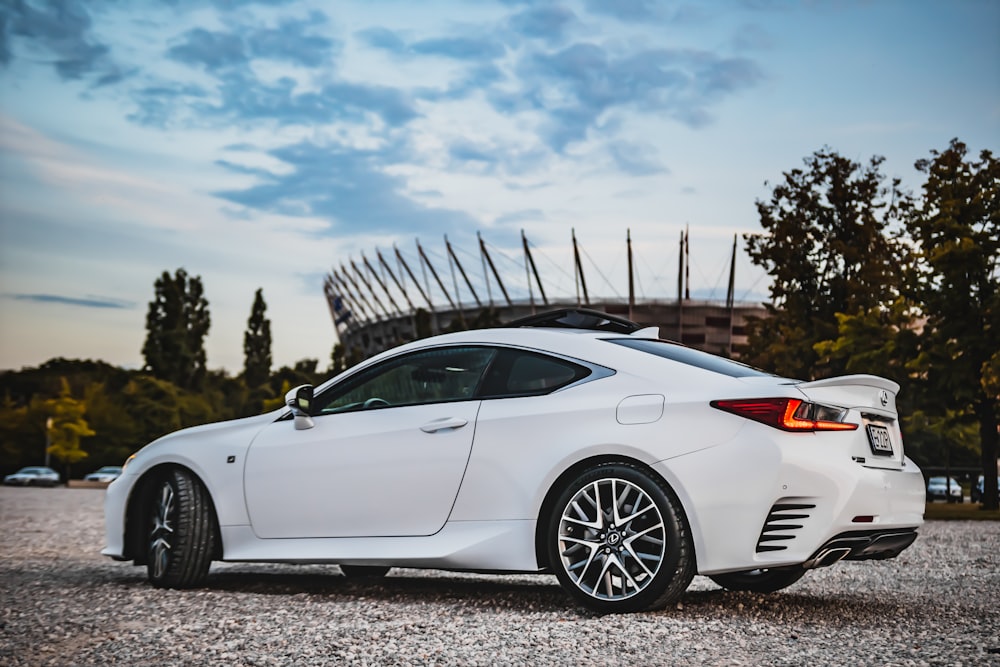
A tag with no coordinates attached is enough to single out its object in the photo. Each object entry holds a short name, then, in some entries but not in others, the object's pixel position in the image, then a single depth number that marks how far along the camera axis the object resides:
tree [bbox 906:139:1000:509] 24.38
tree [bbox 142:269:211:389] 83.56
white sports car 4.75
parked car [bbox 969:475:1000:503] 46.62
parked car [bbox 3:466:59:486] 58.88
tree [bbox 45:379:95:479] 66.75
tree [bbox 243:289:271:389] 92.25
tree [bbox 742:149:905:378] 30.27
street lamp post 66.31
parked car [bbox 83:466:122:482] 63.34
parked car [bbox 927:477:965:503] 46.41
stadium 74.31
